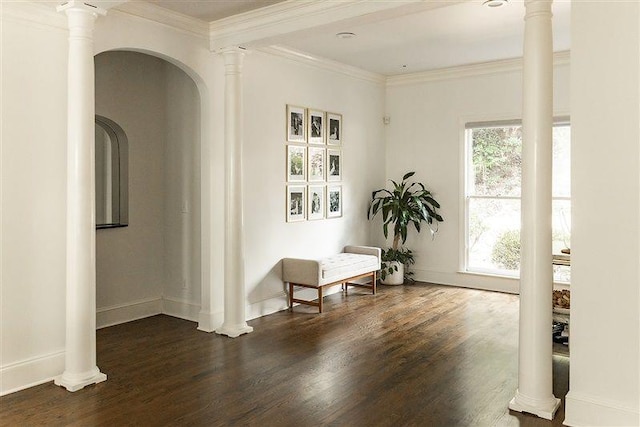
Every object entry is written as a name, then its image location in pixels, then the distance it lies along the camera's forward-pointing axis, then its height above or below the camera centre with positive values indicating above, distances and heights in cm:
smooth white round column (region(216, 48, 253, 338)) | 485 +6
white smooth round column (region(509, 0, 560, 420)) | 311 -8
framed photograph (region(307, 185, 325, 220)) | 621 +4
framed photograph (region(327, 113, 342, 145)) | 648 +92
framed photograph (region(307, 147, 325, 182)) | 621 +47
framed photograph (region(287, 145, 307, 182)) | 587 +46
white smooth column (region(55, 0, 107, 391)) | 360 +6
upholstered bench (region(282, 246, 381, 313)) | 554 -71
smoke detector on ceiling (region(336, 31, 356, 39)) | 525 +166
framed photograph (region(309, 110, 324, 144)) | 618 +90
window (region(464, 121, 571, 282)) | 666 +7
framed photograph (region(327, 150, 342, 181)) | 651 +49
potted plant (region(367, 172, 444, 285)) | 699 -13
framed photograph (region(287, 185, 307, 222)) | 588 +2
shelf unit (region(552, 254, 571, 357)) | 402 -82
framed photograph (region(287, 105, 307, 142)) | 584 +89
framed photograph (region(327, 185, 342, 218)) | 655 +5
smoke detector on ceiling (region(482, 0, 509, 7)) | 433 +163
